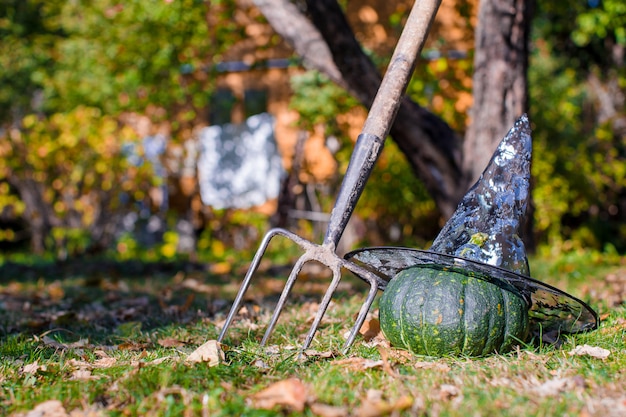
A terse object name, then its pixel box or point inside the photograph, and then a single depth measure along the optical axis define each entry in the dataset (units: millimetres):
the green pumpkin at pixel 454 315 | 2568
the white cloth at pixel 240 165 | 9438
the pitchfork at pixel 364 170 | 2684
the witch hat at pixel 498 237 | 2645
